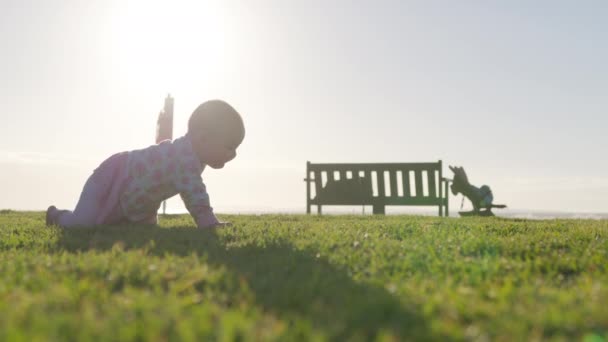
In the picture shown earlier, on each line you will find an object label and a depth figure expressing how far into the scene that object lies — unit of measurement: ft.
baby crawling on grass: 17.33
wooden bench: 41.09
